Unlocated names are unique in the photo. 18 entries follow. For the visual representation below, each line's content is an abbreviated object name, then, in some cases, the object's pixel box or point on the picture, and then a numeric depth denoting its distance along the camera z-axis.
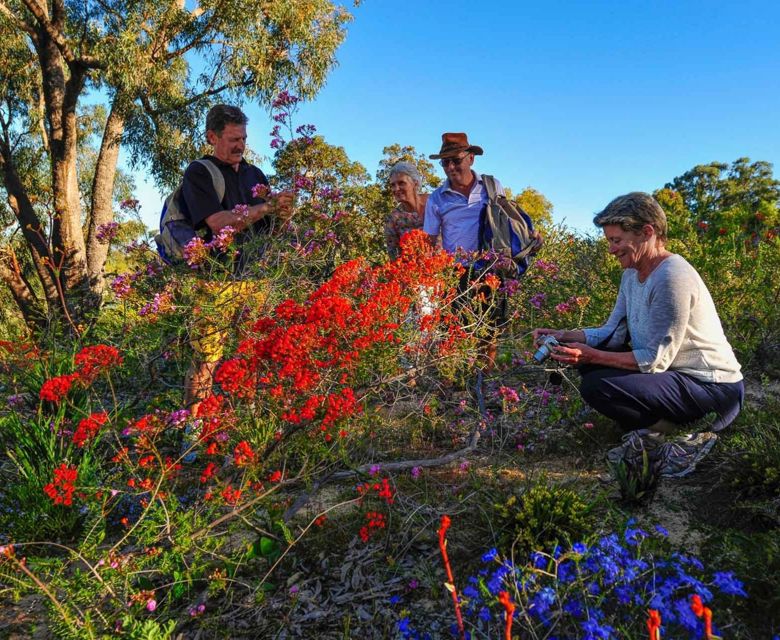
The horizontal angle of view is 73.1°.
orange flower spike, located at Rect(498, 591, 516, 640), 0.97
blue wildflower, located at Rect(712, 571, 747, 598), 1.45
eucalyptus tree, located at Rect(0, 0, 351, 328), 8.73
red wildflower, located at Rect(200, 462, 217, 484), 2.05
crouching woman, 2.71
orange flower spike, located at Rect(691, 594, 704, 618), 0.86
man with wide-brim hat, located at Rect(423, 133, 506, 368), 4.34
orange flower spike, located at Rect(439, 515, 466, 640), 1.14
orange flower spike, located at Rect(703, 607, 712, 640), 0.85
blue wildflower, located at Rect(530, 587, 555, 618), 1.51
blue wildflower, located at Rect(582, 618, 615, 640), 1.39
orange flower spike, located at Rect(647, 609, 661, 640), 0.90
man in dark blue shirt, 3.23
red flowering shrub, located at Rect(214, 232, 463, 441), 2.25
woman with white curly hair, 4.54
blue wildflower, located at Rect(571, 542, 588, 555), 1.67
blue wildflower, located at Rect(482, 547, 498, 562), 1.69
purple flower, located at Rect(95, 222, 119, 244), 3.78
